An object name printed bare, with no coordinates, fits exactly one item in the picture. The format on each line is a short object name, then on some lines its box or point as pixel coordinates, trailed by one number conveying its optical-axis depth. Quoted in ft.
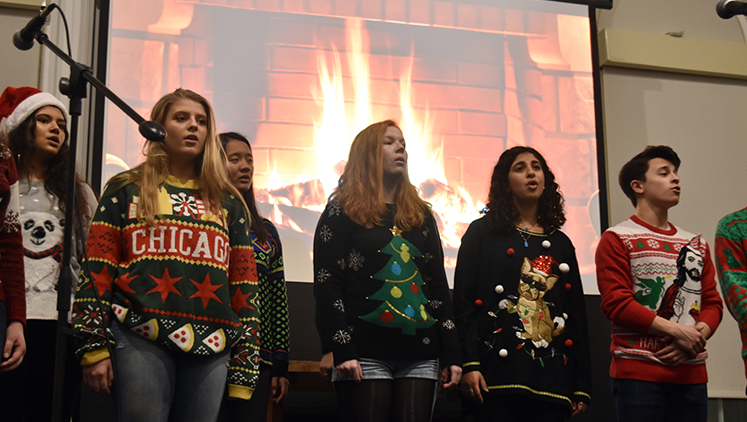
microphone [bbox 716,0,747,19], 6.43
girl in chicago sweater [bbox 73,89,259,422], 4.98
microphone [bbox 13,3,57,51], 5.47
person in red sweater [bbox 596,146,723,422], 6.97
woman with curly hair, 6.67
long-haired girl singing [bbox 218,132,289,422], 6.68
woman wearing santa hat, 6.38
